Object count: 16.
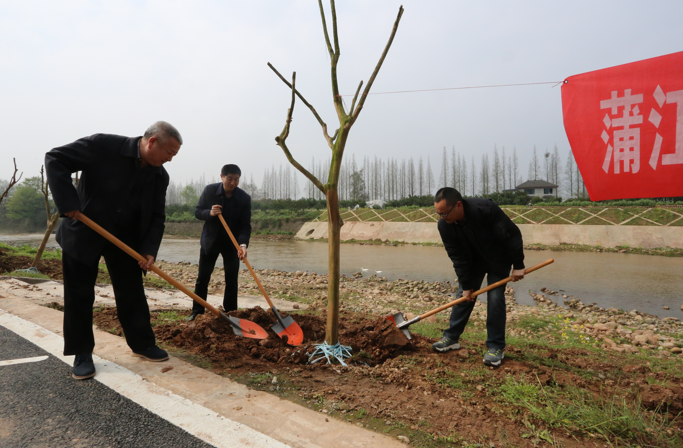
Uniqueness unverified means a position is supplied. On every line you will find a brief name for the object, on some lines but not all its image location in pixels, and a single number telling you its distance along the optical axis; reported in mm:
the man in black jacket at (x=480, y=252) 3025
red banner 3502
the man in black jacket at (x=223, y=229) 4066
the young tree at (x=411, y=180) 58531
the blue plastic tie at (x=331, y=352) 2842
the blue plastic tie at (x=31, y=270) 6697
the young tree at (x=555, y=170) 51188
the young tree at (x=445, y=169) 57469
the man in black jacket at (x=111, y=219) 2400
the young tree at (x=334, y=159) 2980
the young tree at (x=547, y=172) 52406
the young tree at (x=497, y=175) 50059
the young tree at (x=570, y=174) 47188
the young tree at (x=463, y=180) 52219
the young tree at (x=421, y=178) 58484
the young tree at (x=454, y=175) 53722
